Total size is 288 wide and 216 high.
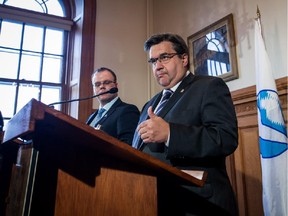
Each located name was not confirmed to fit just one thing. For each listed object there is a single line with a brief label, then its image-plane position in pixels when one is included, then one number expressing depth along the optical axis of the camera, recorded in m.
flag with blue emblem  1.83
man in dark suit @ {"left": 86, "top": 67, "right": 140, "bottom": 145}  1.88
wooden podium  0.55
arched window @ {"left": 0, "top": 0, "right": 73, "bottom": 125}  3.25
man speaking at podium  0.90
